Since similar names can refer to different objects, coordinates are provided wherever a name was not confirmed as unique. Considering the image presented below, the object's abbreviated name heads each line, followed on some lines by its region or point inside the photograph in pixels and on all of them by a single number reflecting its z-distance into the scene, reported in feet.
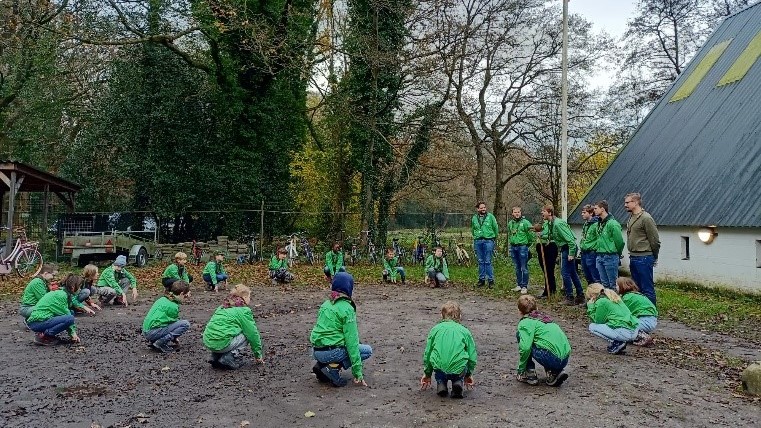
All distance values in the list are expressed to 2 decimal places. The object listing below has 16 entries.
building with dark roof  44.04
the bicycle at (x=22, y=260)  53.99
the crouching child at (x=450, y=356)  19.19
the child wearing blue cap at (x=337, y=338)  20.51
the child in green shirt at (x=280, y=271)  53.13
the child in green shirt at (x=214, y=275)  47.93
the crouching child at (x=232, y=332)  22.81
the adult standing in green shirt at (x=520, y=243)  43.11
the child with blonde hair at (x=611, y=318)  24.25
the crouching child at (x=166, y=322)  26.13
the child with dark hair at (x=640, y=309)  26.08
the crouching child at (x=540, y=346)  20.29
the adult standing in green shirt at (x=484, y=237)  46.80
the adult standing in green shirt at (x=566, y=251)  37.73
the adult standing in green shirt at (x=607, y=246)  32.83
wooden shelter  57.47
